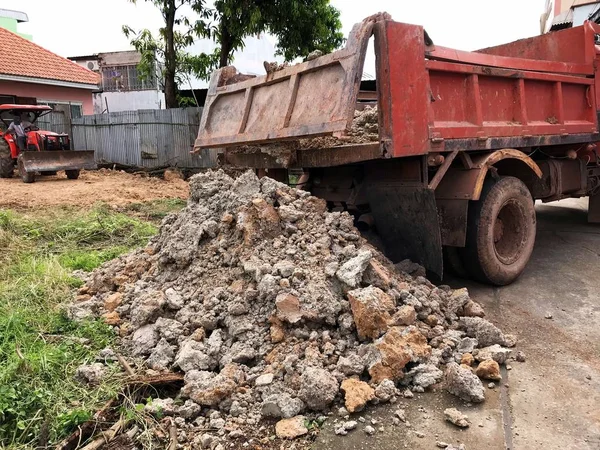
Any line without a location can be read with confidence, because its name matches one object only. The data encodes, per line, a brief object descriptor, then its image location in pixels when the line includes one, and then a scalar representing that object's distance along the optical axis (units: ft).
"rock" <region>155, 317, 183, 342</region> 11.43
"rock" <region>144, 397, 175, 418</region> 9.37
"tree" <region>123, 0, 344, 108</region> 41.01
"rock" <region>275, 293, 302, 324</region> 10.96
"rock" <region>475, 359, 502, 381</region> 10.53
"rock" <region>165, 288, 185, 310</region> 12.29
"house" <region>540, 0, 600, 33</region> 64.09
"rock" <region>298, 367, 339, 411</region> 9.39
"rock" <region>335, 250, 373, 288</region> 11.49
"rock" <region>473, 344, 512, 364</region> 11.11
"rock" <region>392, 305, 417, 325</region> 11.26
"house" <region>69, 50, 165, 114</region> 78.33
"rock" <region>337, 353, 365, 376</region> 10.11
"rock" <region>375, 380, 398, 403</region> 9.75
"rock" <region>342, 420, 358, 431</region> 9.07
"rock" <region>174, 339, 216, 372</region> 10.44
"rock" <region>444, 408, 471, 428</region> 9.11
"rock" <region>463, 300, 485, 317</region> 13.02
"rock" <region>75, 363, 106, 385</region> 10.27
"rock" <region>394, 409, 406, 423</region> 9.35
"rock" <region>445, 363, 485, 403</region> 9.78
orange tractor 41.01
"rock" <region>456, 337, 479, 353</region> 11.39
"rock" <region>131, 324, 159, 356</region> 11.40
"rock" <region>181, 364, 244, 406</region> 9.51
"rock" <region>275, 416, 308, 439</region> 8.91
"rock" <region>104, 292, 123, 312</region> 13.35
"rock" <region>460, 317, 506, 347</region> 11.79
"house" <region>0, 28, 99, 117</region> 55.47
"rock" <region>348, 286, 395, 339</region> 10.76
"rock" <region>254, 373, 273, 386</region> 9.94
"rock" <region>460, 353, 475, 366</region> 11.02
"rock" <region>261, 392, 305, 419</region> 9.32
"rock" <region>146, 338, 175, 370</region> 10.76
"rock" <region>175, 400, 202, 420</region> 9.38
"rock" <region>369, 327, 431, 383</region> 10.12
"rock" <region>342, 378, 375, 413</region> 9.40
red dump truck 12.75
